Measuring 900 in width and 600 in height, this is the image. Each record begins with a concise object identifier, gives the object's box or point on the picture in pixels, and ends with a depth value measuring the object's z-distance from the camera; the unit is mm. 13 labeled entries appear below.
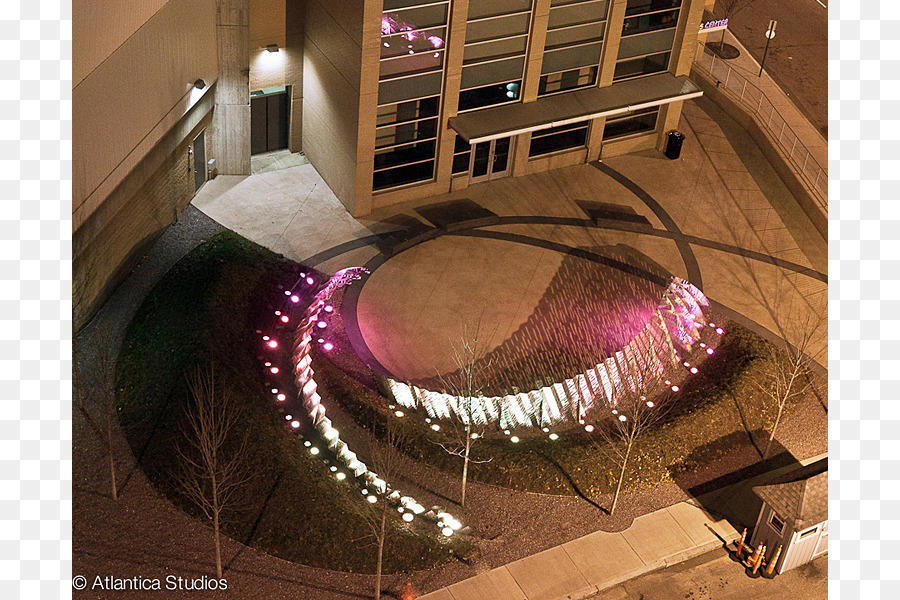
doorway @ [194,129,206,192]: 35844
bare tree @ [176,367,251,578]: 23766
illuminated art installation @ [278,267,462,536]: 26156
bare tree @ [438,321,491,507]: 26808
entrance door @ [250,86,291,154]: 37688
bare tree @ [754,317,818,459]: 29922
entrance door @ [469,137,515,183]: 37625
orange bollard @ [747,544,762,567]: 25916
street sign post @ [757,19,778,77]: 46781
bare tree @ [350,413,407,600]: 23891
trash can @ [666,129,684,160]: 40125
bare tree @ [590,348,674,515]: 27156
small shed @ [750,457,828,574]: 25344
